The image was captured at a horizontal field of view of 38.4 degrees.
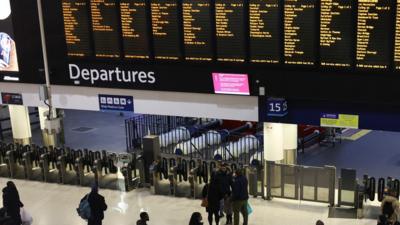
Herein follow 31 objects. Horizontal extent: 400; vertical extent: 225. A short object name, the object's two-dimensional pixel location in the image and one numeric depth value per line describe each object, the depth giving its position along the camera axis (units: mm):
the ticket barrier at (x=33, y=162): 14156
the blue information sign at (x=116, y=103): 11586
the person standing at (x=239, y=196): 10227
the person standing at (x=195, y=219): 8383
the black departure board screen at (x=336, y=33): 9078
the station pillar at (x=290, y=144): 12609
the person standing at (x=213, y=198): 10453
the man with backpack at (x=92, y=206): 10023
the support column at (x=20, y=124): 15055
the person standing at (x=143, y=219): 8350
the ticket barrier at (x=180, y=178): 12656
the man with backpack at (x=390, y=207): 9328
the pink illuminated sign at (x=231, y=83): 10375
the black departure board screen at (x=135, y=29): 10531
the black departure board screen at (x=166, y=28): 10312
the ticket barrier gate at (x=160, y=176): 12763
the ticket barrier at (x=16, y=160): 14391
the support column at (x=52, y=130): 10561
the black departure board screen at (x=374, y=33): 8828
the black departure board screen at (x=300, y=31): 9320
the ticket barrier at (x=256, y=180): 12047
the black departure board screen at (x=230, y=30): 9828
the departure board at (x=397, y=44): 8745
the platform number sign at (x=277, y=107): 10219
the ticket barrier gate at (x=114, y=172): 13133
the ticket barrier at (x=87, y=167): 13576
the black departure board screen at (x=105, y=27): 10766
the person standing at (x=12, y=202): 10234
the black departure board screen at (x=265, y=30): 9570
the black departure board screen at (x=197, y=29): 10055
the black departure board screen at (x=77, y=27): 11000
